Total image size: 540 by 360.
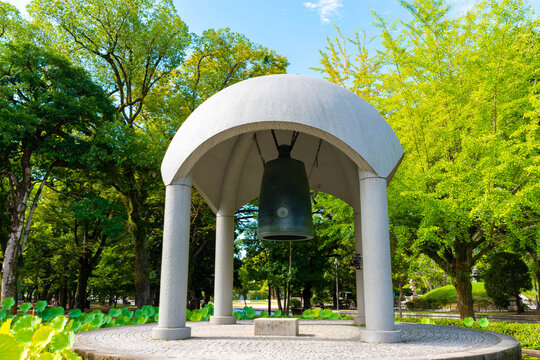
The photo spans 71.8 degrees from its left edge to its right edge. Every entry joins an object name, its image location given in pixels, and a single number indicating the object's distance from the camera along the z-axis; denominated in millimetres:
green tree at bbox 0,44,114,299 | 15023
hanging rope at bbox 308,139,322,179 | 10312
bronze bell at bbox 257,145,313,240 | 7461
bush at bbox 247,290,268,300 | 78888
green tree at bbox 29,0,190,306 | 18031
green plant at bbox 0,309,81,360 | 3142
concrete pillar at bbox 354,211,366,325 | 9695
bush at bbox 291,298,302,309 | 30906
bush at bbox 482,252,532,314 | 27094
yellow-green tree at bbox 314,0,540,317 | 9414
